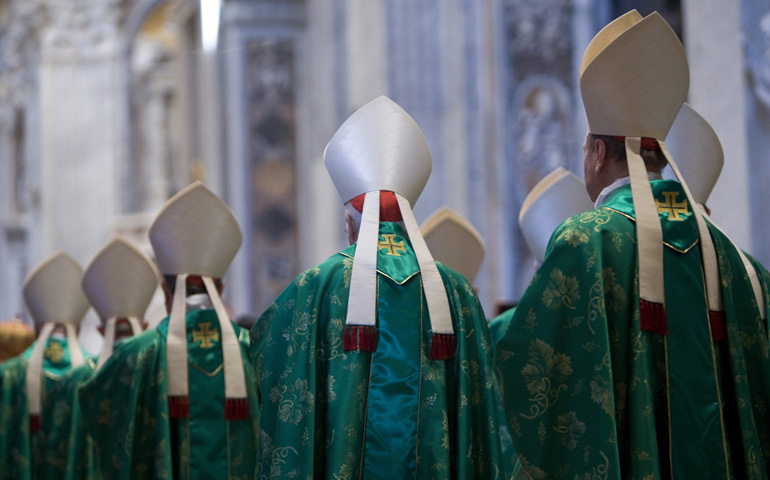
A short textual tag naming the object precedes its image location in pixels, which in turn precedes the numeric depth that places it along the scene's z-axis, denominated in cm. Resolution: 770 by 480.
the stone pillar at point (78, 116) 1463
